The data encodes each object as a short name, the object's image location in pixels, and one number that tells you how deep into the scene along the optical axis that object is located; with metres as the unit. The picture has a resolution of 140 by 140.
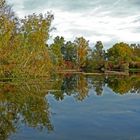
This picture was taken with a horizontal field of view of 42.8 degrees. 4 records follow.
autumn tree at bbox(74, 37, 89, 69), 45.36
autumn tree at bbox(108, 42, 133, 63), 47.49
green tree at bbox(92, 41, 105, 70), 45.01
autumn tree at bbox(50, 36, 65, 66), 31.88
